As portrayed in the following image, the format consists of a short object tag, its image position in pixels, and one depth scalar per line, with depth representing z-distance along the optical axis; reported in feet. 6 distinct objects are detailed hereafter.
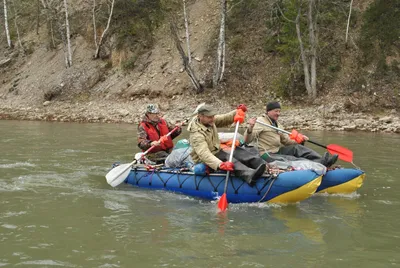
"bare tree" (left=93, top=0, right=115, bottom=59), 79.32
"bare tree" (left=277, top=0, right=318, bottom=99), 63.41
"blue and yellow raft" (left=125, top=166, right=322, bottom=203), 20.86
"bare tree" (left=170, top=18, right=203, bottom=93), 67.87
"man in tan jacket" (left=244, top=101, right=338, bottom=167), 24.80
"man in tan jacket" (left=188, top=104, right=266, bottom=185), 21.84
